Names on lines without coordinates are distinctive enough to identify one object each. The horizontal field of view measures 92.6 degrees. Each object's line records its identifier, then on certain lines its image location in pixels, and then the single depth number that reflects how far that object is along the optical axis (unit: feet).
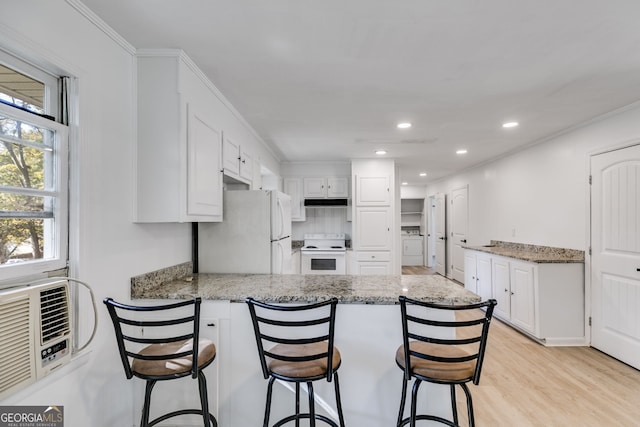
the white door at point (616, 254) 8.77
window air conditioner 3.68
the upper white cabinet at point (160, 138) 6.05
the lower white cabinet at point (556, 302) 10.48
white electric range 15.49
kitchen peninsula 5.99
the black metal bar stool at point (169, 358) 4.47
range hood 16.61
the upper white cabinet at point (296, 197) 16.93
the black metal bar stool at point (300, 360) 4.51
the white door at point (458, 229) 20.12
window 3.91
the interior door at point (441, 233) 23.54
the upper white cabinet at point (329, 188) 17.01
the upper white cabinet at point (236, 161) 8.54
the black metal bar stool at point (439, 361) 4.49
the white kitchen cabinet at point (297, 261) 15.08
